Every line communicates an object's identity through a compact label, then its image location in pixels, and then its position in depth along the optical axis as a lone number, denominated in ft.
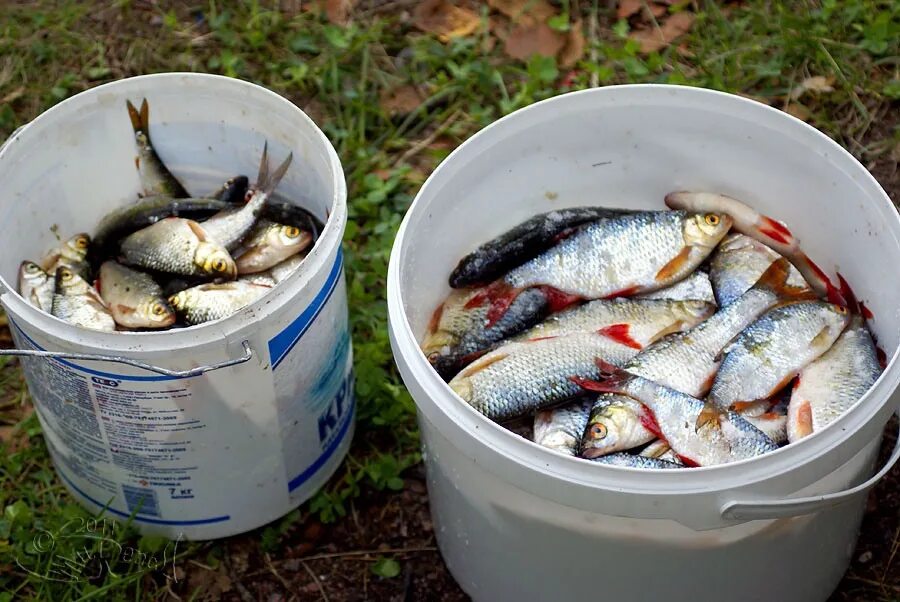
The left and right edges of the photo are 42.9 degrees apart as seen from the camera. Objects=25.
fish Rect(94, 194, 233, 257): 7.52
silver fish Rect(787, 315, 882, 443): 5.93
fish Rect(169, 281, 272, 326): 6.75
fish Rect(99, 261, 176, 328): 6.79
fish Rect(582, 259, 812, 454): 6.24
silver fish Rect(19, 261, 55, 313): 6.97
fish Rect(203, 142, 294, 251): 7.29
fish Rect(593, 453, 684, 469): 5.77
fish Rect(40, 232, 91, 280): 7.34
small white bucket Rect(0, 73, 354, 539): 6.00
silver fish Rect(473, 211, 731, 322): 6.95
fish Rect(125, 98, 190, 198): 7.54
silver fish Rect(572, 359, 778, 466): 5.74
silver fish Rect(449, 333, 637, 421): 6.11
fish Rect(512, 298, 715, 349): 6.63
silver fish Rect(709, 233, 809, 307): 6.88
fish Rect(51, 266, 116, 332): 6.79
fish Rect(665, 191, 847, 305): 6.95
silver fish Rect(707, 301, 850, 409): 6.22
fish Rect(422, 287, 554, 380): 6.64
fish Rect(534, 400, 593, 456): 6.07
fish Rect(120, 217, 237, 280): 7.04
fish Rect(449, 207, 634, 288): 7.00
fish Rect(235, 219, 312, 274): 7.22
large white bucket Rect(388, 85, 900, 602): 5.03
